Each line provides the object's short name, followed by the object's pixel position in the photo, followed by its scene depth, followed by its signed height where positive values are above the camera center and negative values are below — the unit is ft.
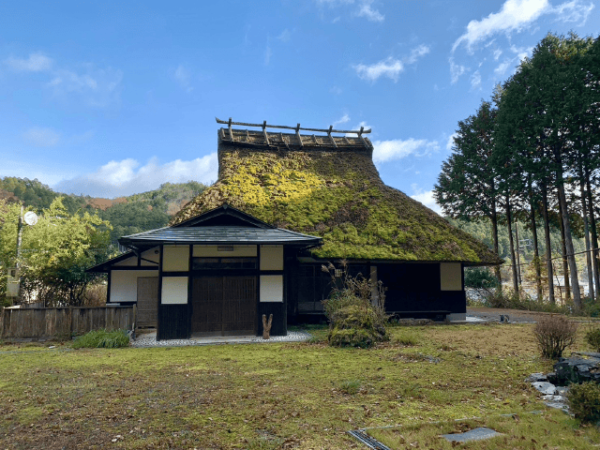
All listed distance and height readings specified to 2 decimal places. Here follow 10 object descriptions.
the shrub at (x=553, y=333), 24.49 -3.44
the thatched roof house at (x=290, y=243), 36.60 +3.78
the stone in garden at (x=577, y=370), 17.45 -4.21
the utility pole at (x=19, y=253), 44.50 +3.44
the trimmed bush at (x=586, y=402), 13.62 -4.39
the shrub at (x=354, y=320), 31.71 -3.45
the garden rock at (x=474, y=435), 12.77 -5.23
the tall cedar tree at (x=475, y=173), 77.51 +21.96
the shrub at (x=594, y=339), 24.20 -3.74
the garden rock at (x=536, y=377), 19.90 -5.06
